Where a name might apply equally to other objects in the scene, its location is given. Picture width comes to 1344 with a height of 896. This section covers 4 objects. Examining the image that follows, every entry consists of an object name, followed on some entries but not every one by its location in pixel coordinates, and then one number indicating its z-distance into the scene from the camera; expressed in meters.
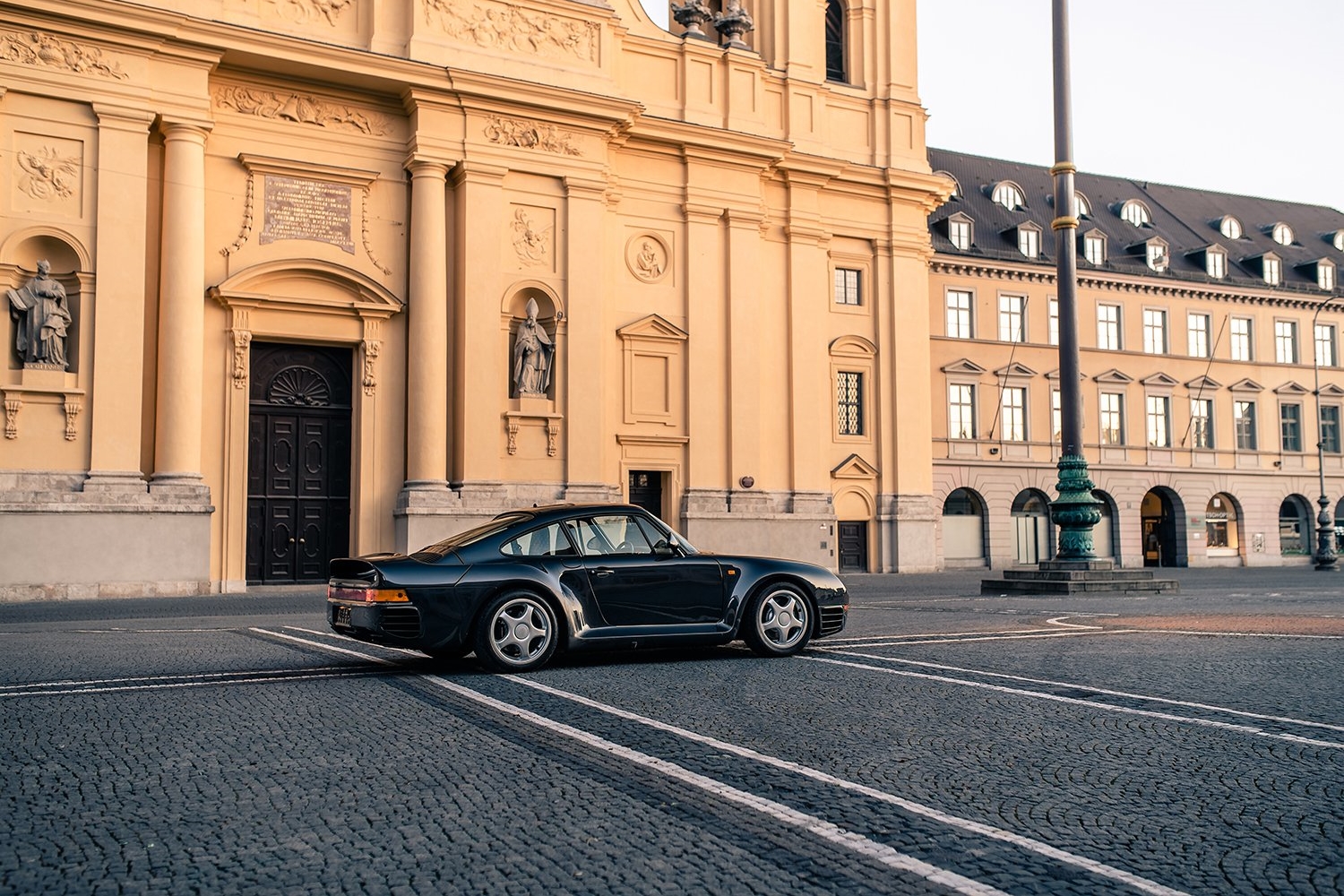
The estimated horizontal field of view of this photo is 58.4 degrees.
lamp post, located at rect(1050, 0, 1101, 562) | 22.55
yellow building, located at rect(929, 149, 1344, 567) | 45.19
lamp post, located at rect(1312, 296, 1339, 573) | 41.38
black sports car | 9.16
